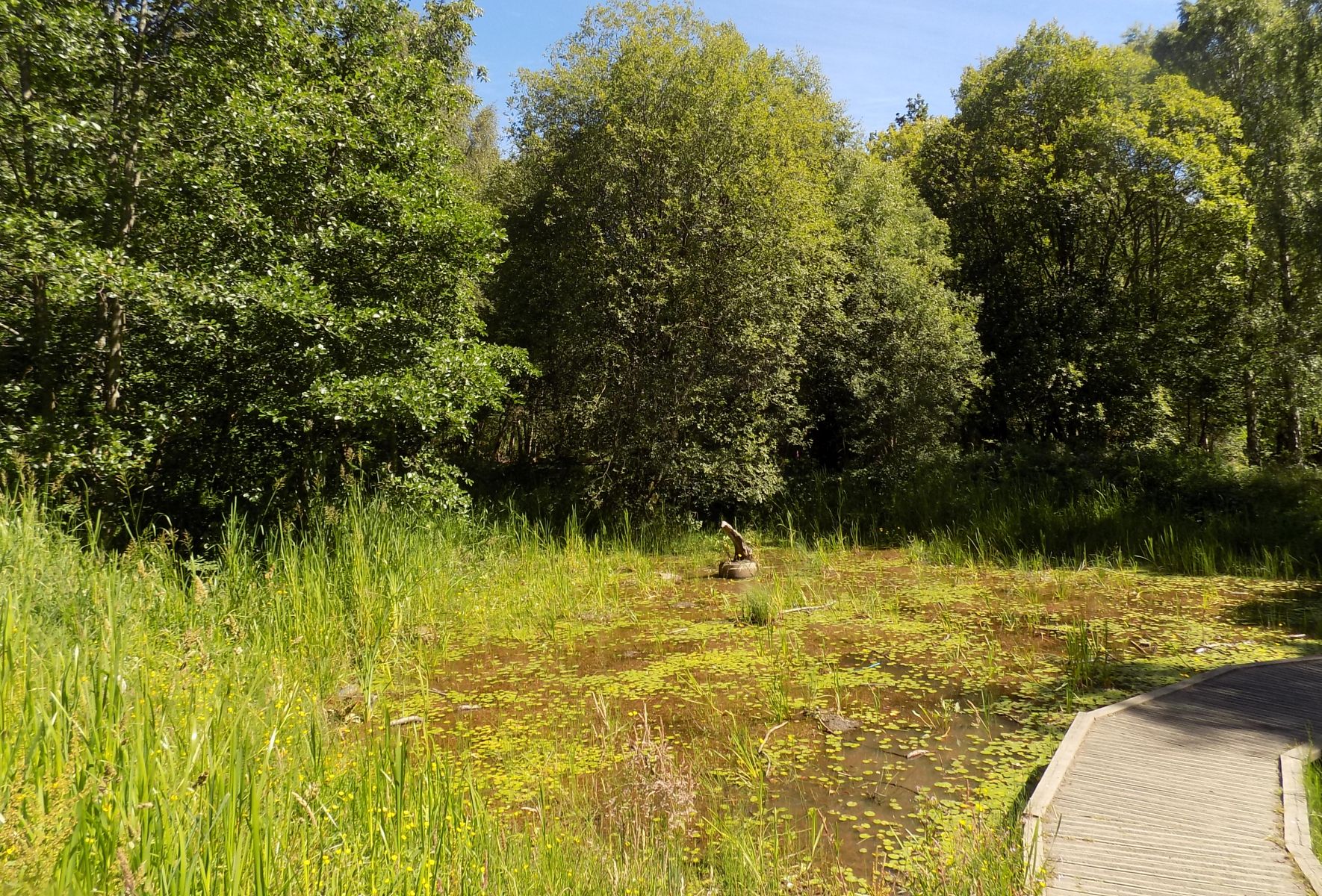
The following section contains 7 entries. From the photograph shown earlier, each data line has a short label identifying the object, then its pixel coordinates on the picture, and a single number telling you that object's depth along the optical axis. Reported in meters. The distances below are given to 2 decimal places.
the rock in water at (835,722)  4.60
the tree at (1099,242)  12.83
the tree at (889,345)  12.80
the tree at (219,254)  6.21
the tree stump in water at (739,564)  9.16
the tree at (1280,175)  11.95
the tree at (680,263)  10.88
